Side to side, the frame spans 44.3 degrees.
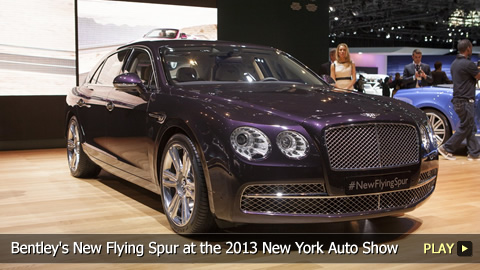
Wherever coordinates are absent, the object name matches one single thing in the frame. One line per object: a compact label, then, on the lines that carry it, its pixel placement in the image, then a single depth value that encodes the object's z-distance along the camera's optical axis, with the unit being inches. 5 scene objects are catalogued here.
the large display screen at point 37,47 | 355.9
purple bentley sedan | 133.3
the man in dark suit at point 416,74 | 379.2
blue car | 323.6
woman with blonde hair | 325.1
